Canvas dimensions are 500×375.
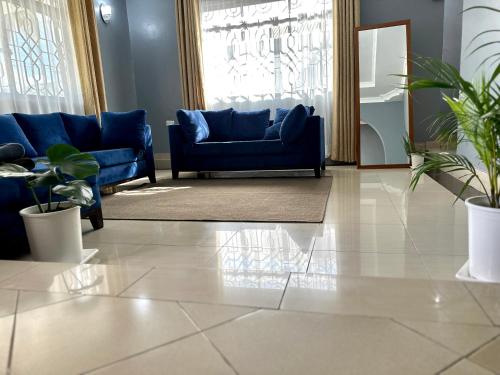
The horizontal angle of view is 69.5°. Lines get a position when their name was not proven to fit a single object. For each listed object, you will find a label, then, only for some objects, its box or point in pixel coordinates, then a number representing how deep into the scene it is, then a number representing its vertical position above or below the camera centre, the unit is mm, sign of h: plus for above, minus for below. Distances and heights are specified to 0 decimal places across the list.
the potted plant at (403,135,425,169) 3646 -624
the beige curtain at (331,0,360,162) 4348 +275
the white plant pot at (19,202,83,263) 1503 -477
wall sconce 4668 +1321
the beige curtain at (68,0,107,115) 4117 +716
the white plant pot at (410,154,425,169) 3637 -625
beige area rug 2322 -694
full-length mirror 4152 +30
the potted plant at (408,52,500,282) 1030 -184
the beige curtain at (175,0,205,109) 4863 +794
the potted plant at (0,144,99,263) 1489 -388
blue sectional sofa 2131 -231
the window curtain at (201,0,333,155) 4566 +678
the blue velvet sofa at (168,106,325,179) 3777 -376
